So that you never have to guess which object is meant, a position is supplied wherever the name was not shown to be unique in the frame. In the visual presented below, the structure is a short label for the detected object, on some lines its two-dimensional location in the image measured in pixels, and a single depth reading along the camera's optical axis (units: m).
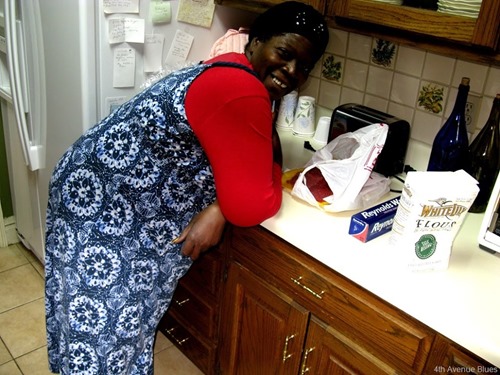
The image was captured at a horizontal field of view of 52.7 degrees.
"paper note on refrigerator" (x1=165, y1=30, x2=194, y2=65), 1.72
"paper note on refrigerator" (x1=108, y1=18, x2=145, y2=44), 1.56
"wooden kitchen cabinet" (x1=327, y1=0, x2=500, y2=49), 1.02
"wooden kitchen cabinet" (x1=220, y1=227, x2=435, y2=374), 1.10
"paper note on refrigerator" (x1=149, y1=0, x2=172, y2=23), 1.61
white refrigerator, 1.58
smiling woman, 1.07
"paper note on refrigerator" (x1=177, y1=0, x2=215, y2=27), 1.69
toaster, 1.54
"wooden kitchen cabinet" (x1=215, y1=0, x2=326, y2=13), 1.33
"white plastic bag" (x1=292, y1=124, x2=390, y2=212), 1.29
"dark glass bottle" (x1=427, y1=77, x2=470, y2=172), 1.38
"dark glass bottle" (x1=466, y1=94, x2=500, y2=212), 1.36
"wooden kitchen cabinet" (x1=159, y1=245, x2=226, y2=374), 1.57
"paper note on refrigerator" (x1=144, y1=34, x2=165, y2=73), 1.66
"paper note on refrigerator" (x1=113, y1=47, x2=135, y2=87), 1.62
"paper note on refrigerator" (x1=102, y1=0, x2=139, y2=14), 1.53
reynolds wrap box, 1.20
